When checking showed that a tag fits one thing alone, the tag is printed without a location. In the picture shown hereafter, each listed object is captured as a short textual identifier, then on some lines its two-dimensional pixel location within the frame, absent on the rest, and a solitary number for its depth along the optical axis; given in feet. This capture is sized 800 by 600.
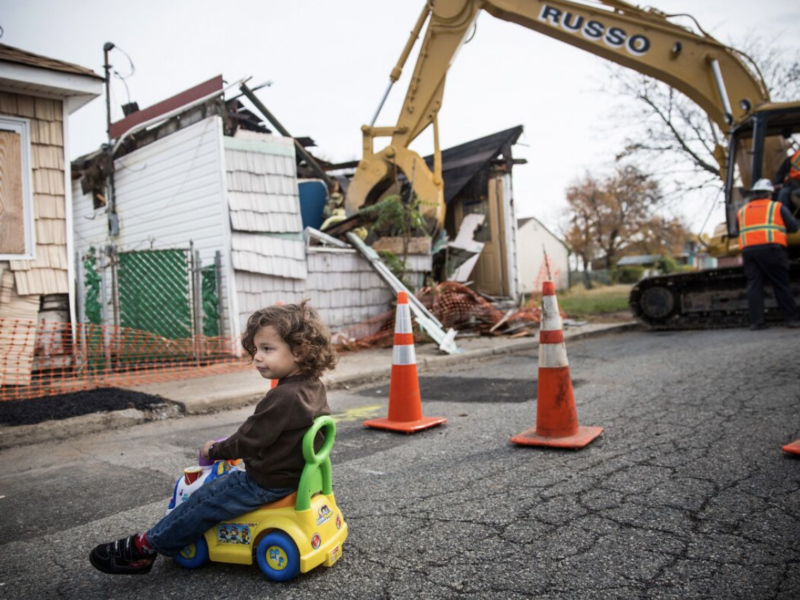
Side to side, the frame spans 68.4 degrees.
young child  7.48
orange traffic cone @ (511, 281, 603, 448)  12.89
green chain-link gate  30.09
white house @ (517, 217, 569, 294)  181.88
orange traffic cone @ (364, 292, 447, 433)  14.99
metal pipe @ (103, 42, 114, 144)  43.57
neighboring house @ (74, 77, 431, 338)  29.53
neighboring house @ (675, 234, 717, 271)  158.77
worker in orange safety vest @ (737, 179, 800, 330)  28.96
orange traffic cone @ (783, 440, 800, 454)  10.94
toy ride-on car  7.29
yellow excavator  31.32
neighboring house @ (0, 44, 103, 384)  22.02
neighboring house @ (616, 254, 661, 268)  179.36
